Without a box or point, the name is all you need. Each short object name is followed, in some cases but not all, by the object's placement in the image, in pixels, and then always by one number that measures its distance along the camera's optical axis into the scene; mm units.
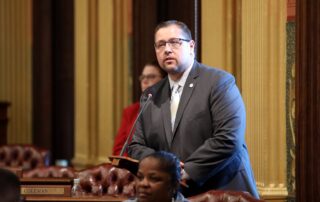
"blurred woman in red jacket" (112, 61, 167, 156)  13203
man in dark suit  9125
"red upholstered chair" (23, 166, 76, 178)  12457
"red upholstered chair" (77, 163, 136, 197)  11602
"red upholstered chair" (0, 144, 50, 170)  15758
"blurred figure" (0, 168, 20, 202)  5793
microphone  8789
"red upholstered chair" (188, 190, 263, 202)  8672
